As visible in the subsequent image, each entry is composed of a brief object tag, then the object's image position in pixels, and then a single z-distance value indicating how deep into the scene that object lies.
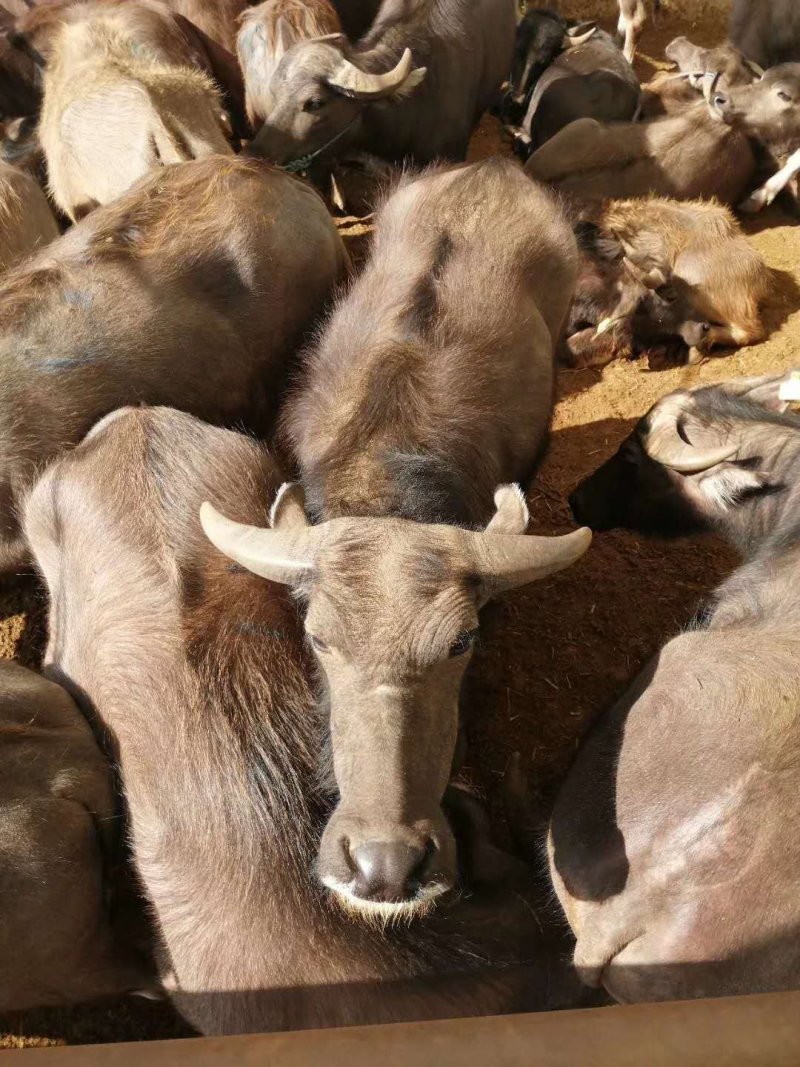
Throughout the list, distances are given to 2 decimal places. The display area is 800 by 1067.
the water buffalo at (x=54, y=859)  2.89
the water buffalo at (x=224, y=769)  2.77
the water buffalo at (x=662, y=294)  6.56
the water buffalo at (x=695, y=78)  8.88
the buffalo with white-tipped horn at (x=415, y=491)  2.72
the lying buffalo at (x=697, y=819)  2.69
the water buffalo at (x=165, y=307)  4.18
